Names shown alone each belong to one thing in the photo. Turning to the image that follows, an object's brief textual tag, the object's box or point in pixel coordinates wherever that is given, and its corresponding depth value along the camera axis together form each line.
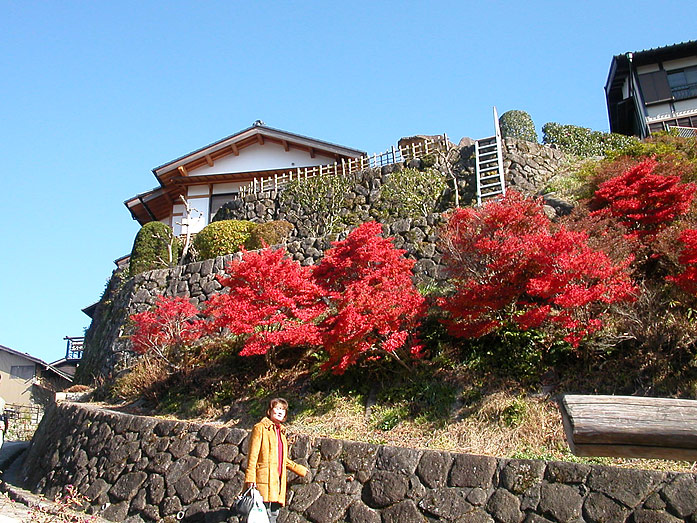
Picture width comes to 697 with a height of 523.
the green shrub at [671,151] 13.90
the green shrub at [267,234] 18.53
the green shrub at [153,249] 19.41
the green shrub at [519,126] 24.42
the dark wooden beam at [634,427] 3.56
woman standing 6.15
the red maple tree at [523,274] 8.76
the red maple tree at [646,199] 11.09
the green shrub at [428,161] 21.20
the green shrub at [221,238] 18.66
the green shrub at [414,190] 20.11
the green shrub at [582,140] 23.70
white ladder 19.16
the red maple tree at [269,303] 10.64
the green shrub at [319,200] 20.92
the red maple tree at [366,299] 9.65
